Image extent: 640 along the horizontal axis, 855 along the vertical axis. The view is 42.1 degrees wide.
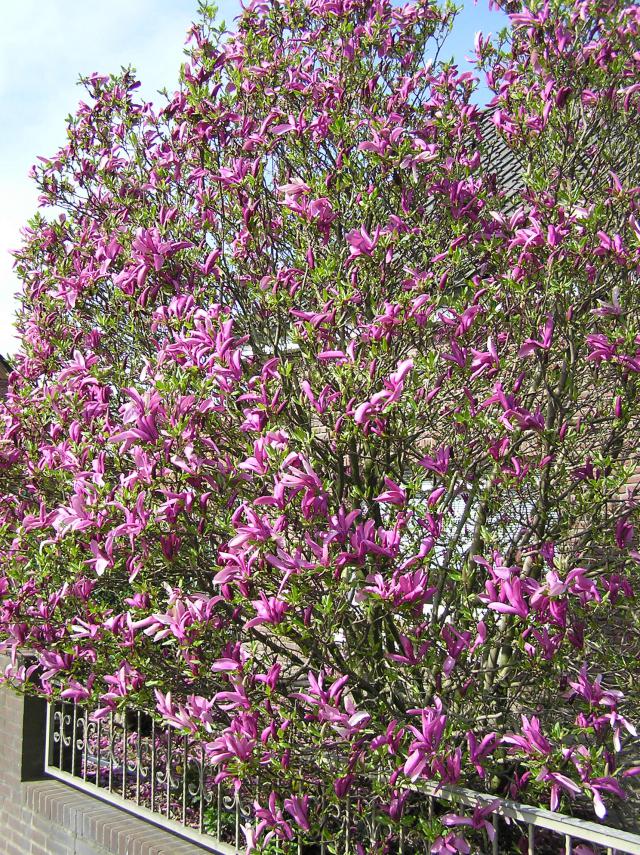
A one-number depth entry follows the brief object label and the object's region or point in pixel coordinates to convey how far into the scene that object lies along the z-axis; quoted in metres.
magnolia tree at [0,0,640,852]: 3.31
